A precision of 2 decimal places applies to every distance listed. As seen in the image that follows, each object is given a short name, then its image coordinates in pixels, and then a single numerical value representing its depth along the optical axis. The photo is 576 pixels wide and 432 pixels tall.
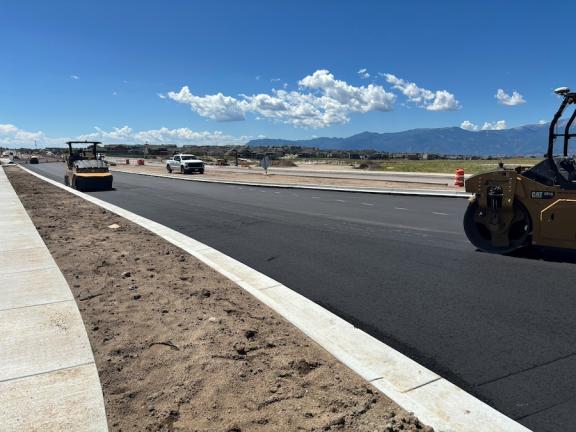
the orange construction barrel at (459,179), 24.89
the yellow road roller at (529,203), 7.32
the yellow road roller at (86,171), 25.03
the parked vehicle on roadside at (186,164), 44.09
